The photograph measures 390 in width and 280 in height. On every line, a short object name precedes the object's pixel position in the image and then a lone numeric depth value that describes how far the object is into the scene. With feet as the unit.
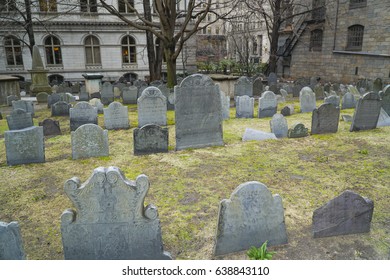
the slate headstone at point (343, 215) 12.23
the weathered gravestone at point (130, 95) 47.14
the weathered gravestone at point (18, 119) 24.13
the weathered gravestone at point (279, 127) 27.32
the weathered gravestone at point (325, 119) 27.07
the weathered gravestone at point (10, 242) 9.93
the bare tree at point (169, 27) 45.57
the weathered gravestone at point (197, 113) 23.29
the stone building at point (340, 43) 59.52
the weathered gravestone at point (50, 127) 29.17
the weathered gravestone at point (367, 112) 27.41
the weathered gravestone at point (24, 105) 35.09
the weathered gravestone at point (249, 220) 11.31
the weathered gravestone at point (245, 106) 35.37
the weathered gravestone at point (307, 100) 38.04
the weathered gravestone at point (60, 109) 37.72
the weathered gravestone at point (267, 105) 35.22
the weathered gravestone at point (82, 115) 30.19
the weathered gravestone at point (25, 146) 20.52
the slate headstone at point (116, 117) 30.94
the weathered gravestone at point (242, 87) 49.23
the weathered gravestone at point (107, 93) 48.13
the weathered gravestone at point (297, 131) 26.73
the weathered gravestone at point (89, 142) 21.56
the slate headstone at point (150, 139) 22.76
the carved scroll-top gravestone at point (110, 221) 10.44
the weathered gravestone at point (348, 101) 40.19
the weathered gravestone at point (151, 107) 29.73
